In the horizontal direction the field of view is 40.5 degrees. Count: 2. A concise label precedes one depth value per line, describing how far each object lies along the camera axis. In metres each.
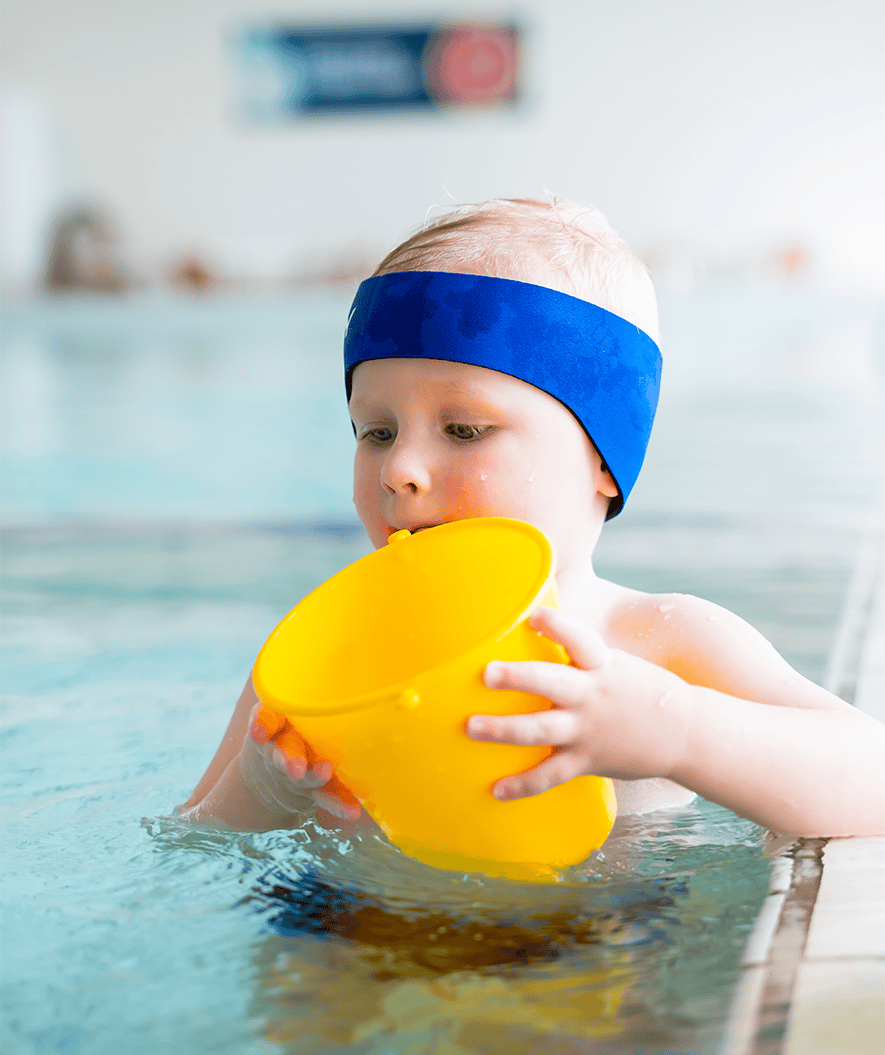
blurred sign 14.54
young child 1.06
